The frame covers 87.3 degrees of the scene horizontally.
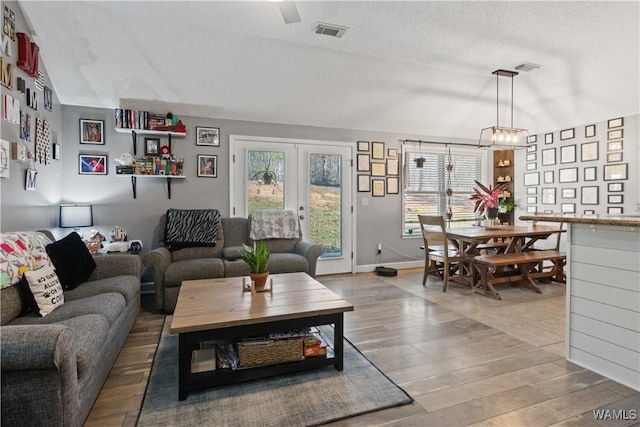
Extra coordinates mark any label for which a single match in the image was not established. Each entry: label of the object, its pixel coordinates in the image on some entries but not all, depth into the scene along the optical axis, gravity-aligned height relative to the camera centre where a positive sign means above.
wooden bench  4.00 -0.85
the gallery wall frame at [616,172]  4.57 +0.44
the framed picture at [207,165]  4.38 +0.50
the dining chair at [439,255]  4.10 -0.68
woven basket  2.09 -0.95
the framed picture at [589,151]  4.92 +0.77
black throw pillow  2.48 -0.44
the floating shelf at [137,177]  4.07 +0.33
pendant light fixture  4.00 +0.81
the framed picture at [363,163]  5.23 +0.63
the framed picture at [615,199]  4.59 +0.06
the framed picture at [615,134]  4.64 +0.97
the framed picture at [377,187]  5.35 +0.26
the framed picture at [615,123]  4.62 +1.12
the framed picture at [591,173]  4.90 +0.44
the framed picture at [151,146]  4.15 +0.71
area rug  1.76 -1.13
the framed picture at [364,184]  5.25 +0.30
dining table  4.05 -0.43
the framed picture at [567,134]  5.20 +1.09
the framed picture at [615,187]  4.59 +0.23
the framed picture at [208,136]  4.36 +0.88
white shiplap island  2.03 -0.60
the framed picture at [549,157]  5.48 +0.77
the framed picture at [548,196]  5.47 +0.12
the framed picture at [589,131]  4.95 +1.07
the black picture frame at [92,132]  3.91 +0.84
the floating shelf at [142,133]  3.94 +0.85
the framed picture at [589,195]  4.90 +0.12
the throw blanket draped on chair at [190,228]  3.88 -0.29
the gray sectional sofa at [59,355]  1.38 -0.72
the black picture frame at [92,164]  3.91 +0.46
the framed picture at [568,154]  5.20 +0.78
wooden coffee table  1.92 -0.69
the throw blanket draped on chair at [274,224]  4.26 -0.28
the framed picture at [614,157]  4.64 +0.65
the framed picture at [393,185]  5.46 +0.30
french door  4.61 +0.26
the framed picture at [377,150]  5.33 +0.84
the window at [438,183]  5.64 +0.35
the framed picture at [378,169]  5.34 +0.55
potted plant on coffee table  2.48 -0.45
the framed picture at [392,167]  5.45 +0.59
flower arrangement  4.80 +0.06
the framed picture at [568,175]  5.16 +0.45
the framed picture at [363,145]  5.24 +0.90
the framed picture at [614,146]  4.65 +0.81
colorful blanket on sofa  1.97 -0.33
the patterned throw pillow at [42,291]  2.04 -0.55
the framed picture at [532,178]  5.72 +0.43
